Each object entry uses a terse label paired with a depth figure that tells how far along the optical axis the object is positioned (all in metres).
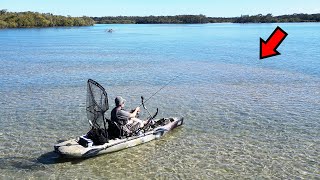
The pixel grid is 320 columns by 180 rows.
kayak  9.38
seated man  10.07
